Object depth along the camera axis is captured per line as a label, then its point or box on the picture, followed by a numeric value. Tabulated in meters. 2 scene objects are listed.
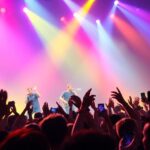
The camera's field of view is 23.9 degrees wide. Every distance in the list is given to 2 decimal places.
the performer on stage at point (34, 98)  12.60
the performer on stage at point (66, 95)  12.85
